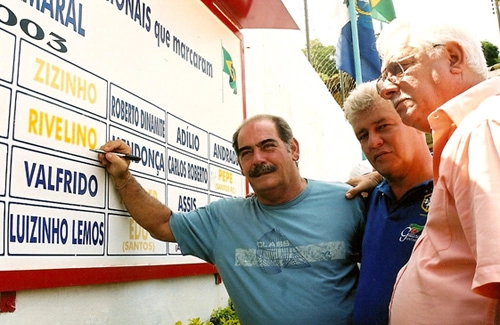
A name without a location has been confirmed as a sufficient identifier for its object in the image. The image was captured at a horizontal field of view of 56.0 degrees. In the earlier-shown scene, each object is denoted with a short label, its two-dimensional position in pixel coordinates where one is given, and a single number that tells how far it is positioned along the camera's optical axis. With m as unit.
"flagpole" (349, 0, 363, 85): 6.54
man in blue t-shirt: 2.09
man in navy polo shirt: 1.85
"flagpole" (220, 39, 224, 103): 3.44
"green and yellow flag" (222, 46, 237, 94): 3.53
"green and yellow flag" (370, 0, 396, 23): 7.23
